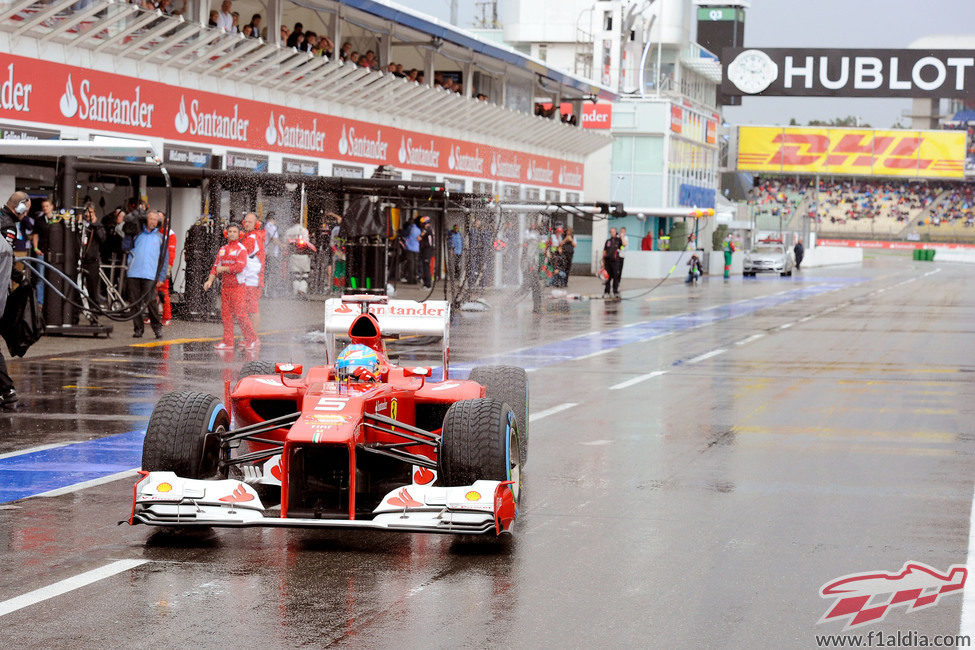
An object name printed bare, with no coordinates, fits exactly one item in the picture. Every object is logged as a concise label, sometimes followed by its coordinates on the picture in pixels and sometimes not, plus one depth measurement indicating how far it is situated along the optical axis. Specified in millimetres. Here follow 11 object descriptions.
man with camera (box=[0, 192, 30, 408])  11945
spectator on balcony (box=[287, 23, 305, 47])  31203
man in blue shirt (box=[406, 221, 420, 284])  35094
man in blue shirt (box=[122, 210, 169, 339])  20578
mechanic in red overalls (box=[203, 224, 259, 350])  19734
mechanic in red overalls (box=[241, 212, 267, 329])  19750
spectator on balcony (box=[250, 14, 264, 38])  28906
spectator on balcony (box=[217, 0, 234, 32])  28169
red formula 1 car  7340
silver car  64938
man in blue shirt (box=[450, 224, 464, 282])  37706
